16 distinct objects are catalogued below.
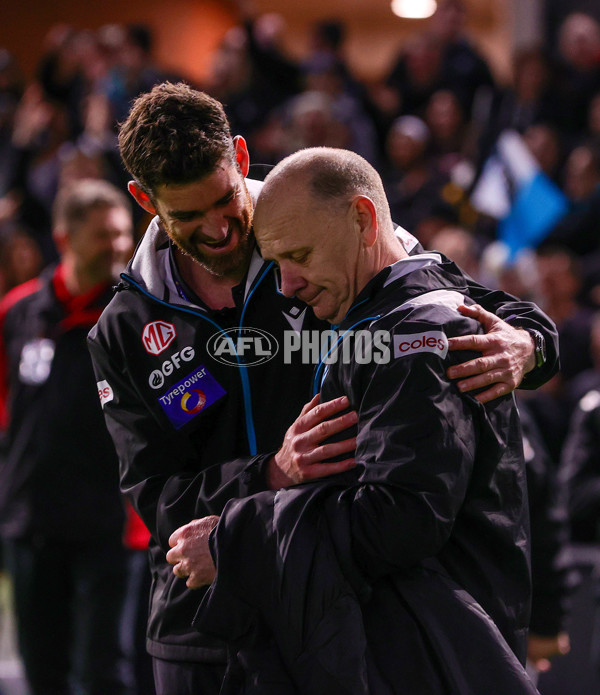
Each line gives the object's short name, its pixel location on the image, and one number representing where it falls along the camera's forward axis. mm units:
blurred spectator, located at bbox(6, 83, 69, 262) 16469
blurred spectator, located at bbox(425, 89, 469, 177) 15867
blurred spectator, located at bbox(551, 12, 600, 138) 15242
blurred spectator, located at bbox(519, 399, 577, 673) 7602
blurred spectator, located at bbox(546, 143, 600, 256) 13750
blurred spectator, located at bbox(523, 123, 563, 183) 14633
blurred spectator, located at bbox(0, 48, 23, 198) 17748
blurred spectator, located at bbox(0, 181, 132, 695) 7711
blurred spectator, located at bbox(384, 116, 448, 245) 14477
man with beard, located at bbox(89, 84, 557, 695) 4578
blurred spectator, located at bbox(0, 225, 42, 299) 14031
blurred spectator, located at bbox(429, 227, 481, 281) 11789
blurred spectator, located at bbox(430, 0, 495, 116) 16672
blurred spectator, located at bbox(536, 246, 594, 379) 12133
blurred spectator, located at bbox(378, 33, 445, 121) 17016
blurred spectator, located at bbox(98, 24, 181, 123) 17539
